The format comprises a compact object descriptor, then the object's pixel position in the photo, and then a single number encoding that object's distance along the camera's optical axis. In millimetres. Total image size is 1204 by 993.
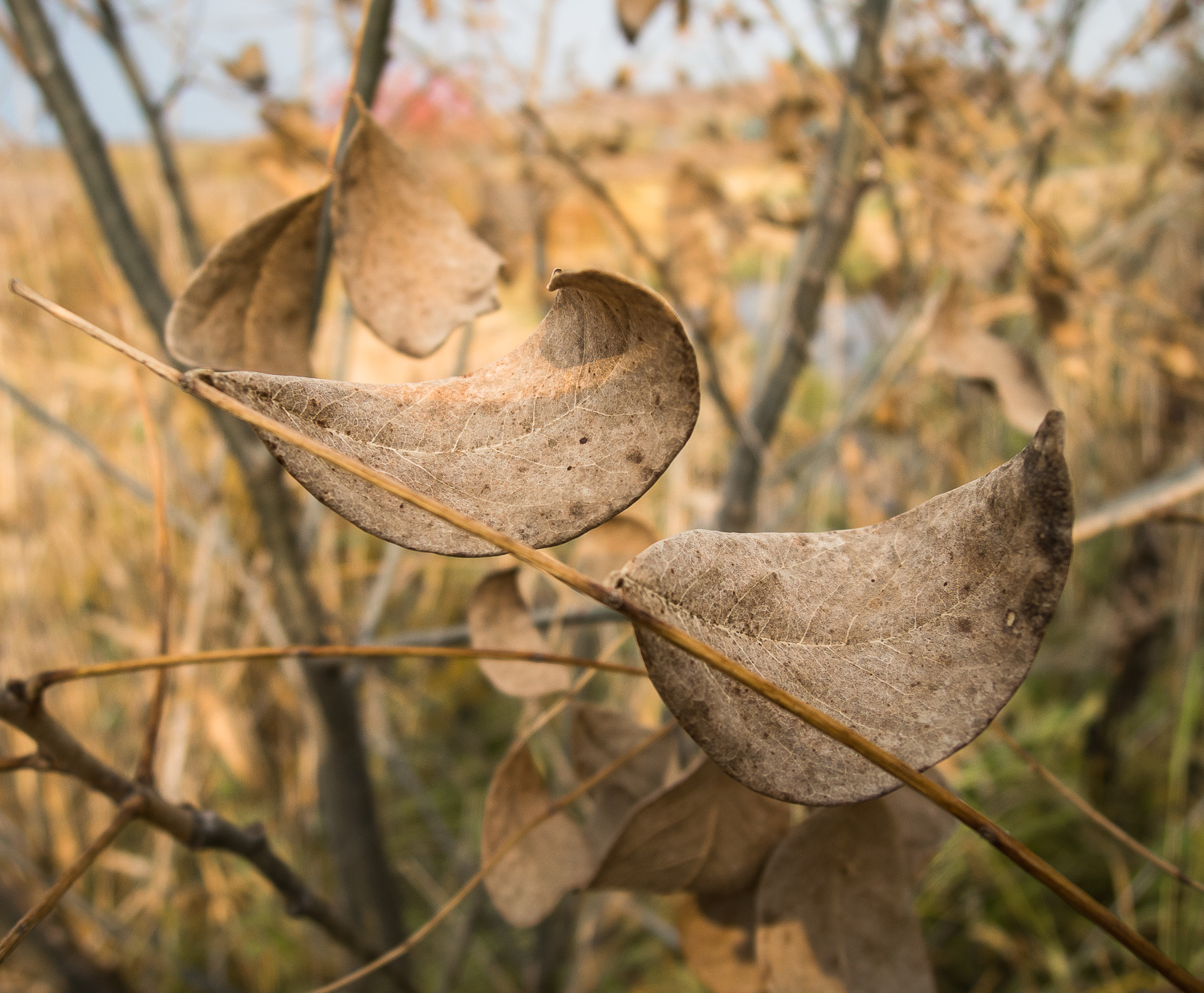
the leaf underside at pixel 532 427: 145
